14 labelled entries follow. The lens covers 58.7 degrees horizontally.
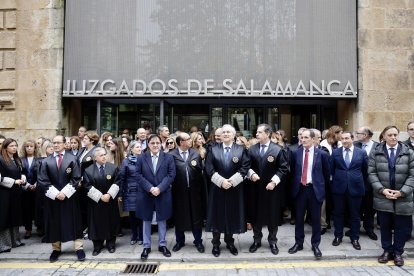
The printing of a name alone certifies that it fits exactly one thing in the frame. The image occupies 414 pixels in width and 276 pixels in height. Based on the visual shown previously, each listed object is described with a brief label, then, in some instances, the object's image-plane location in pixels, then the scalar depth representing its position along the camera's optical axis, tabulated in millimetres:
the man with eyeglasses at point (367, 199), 6702
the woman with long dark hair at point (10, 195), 6055
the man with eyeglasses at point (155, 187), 5855
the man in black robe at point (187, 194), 6031
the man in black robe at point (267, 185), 5875
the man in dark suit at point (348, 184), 6168
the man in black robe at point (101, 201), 5906
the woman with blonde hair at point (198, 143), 7107
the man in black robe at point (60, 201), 5617
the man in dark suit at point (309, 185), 5836
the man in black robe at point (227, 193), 5777
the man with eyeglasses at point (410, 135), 6675
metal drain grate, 5199
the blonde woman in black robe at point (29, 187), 6895
